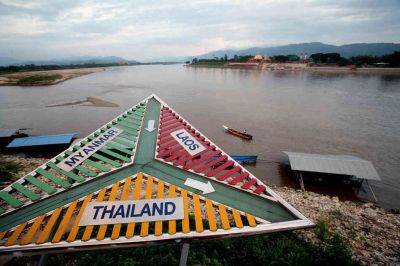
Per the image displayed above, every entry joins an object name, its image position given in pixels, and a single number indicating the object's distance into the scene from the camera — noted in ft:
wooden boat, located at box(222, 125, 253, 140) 71.36
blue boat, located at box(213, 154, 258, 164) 54.80
